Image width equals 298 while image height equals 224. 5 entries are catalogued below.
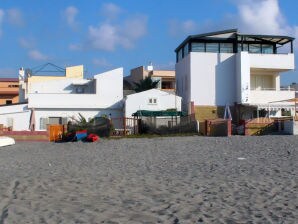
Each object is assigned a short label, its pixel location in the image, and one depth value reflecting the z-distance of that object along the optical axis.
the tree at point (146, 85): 56.06
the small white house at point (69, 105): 43.31
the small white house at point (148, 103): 42.56
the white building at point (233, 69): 43.50
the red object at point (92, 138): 30.75
